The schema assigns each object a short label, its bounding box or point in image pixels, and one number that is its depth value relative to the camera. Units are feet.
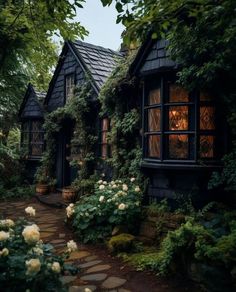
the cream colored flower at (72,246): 11.55
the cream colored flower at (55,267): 9.84
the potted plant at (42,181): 42.19
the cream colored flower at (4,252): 10.28
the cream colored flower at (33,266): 9.38
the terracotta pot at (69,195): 34.55
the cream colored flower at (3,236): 10.50
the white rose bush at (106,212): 22.38
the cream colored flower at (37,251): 10.62
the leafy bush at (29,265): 9.86
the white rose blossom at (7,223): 12.28
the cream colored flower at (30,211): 13.73
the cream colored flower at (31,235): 10.44
